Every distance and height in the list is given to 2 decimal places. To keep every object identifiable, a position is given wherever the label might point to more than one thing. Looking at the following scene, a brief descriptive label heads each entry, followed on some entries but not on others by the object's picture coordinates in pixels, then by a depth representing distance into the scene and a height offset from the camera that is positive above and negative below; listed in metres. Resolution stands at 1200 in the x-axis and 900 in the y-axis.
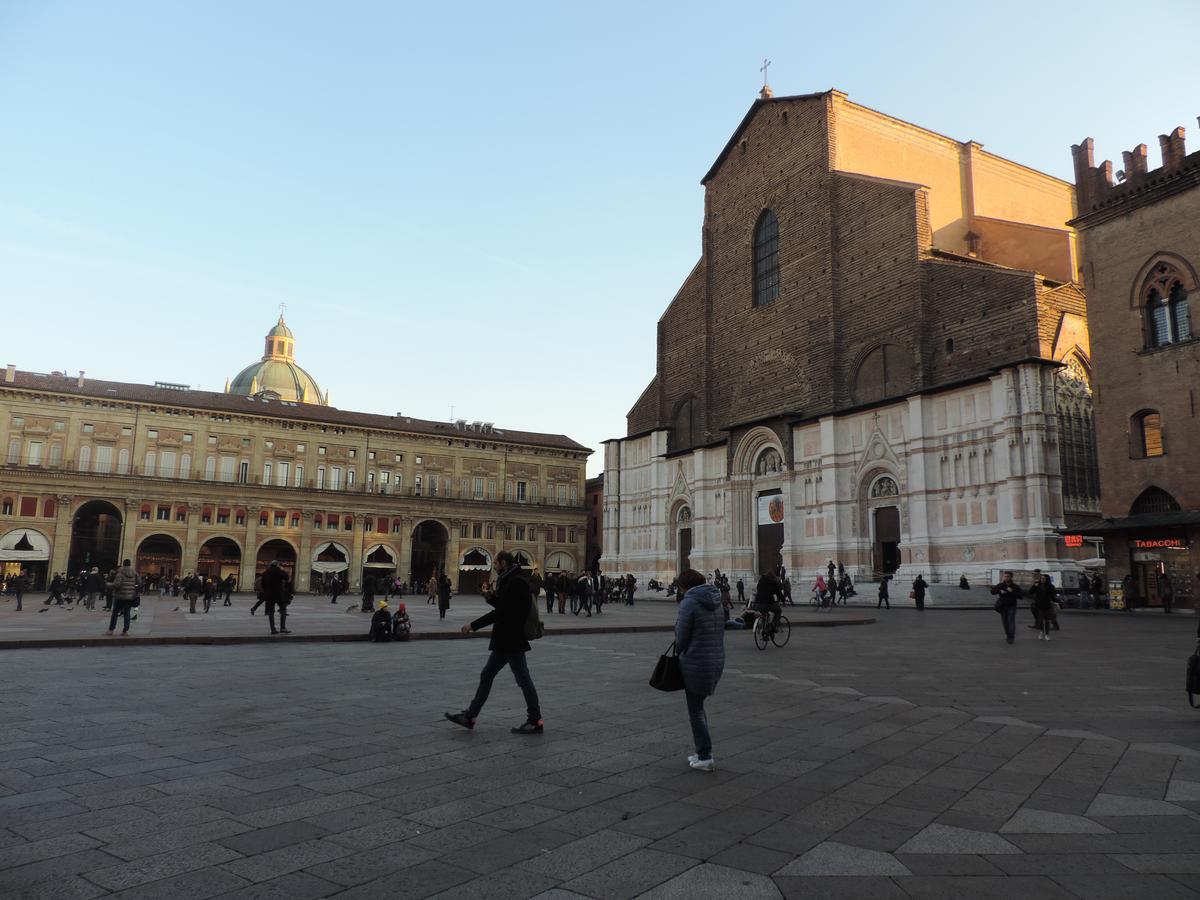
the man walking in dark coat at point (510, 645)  6.91 -0.58
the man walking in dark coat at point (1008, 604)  15.66 -0.37
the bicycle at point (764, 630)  15.37 -0.92
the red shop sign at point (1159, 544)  24.98 +1.34
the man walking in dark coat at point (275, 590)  16.30 -0.29
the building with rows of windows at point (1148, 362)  25.45 +7.35
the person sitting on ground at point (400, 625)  16.12 -0.96
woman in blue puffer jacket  5.69 -0.50
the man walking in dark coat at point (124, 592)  15.34 -0.34
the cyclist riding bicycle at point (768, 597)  15.55 -0.31
